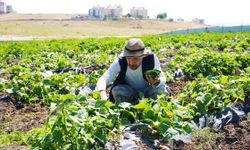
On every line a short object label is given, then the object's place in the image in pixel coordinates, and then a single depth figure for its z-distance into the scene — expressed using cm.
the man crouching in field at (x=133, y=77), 466
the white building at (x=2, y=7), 14531
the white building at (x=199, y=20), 16100
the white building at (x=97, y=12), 15480
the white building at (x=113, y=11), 15377
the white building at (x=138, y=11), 16250
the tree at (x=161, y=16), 12519
